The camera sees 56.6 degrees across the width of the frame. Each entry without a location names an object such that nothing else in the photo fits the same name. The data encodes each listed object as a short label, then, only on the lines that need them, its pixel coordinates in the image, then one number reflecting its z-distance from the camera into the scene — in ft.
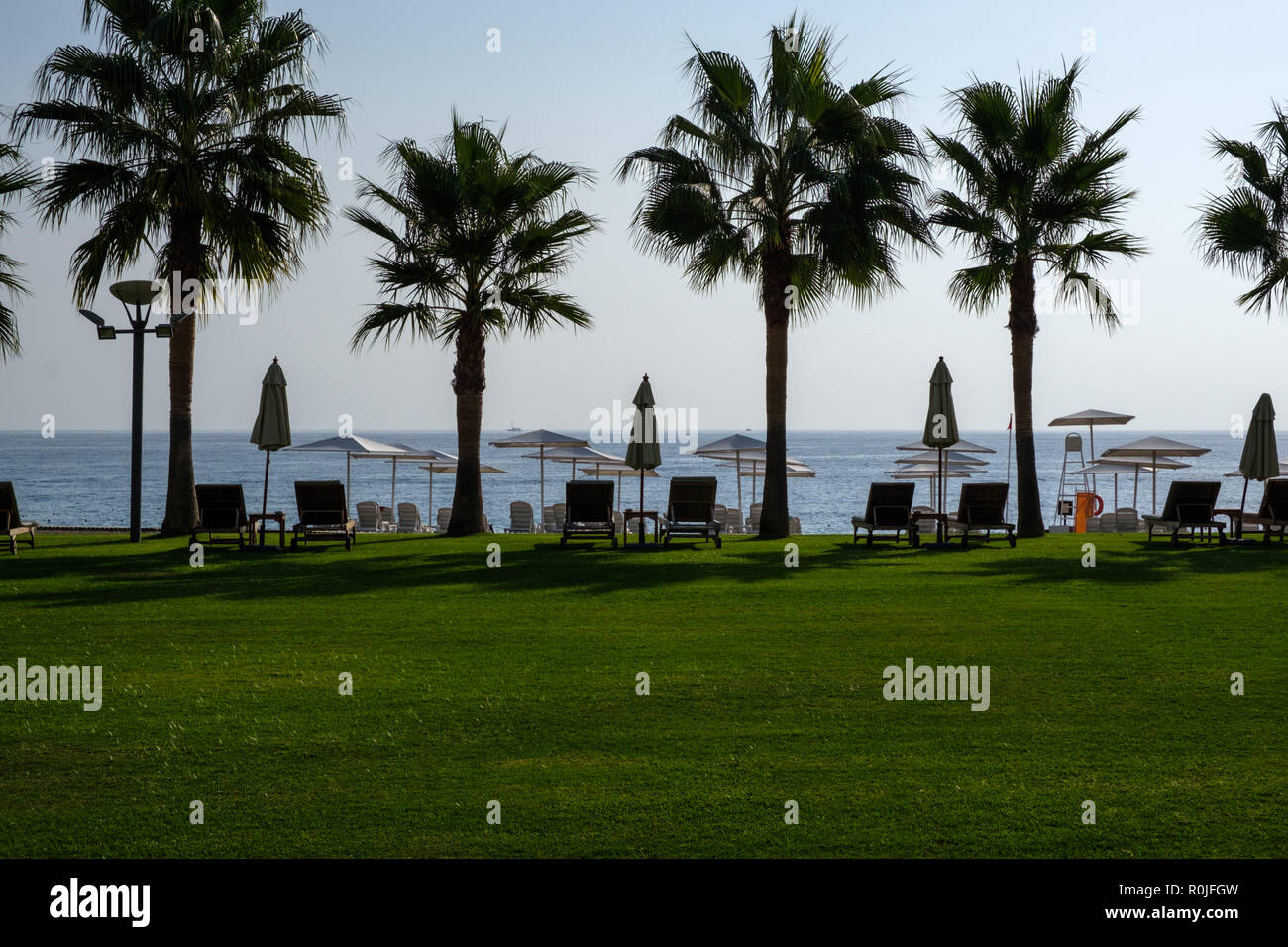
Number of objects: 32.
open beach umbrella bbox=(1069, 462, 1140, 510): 108.70
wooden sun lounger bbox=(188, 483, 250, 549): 58.54
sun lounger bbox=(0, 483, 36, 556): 56.80
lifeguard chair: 105.39
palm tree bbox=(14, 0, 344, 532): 59.47
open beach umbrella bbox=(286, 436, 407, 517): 93.15
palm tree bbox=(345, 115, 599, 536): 64.54
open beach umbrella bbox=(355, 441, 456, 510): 99.30
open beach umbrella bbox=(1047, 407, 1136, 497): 94.02
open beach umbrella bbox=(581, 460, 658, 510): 105.16
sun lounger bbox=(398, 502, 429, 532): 92.53
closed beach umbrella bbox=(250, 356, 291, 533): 60.18
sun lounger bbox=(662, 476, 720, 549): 60.80
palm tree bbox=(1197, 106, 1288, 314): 69.97
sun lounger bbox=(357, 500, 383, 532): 90.84
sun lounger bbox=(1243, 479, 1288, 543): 61.36
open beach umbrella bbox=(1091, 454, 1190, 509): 99.39
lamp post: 61.05
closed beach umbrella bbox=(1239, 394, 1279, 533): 66.33
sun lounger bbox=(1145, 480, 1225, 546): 62.18
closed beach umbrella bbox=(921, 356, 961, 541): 63.84
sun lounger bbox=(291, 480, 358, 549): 59.47
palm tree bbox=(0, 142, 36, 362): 62.08
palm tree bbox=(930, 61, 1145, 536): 66.49
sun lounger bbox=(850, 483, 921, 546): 60.80
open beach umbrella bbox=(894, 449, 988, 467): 93.13
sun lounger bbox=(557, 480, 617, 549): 60.13
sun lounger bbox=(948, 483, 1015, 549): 61.05
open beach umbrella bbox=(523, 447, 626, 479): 95.34
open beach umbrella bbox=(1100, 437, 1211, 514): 89.61
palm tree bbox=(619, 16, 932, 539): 62.90
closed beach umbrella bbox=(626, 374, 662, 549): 63.93
